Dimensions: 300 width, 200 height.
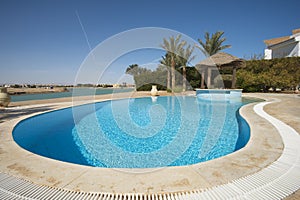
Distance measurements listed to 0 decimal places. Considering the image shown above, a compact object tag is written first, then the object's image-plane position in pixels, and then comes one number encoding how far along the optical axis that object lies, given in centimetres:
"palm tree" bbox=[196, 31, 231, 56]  2216
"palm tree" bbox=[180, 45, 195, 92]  2361
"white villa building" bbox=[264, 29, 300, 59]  2694
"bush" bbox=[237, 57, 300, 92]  1936
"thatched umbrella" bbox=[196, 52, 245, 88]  1642
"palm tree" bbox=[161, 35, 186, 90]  2323
